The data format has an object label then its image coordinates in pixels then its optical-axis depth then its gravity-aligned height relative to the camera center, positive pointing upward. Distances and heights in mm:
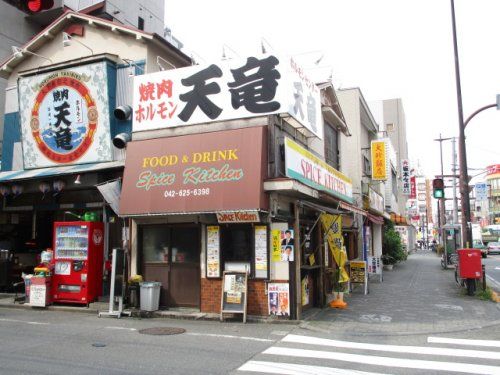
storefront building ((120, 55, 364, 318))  10828 +1289
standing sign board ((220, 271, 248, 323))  10922 -1284
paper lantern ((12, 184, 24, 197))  14719 +1691
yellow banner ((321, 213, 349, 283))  14078 +35
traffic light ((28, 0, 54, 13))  7980 +4170
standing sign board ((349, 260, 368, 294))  15539 -1213
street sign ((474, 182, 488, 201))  38469 +3939
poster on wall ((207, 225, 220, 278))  11530 -299
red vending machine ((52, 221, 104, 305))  12969 -592
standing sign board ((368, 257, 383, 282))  19578 -1183
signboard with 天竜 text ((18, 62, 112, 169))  13875 +3969
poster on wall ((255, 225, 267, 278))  11094 -299
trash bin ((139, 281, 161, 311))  11656 -1436
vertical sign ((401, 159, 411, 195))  35969 +4900
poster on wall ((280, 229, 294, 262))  10859 -179
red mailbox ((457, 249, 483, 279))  14250 -850
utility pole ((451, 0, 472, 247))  15281 +2174
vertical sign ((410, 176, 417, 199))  41669 +4854
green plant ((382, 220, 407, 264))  27562 -581
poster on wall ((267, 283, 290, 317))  10836 -1443
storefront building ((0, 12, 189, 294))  13797 +3887
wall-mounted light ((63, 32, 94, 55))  14549 +6448
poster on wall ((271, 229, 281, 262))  11000 -154
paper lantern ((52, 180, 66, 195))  13948 +1715
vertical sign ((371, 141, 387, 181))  22969 +3930
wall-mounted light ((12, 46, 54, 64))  15798 +6586
